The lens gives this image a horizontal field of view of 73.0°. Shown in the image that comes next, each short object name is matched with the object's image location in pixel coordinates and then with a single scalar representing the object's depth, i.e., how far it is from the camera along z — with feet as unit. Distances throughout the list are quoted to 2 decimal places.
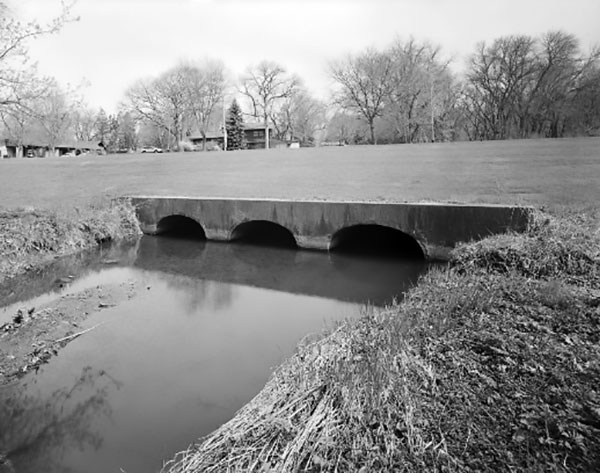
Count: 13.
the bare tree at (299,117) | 214.69
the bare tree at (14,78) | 33.14
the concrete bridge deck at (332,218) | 34.40
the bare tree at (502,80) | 144.97
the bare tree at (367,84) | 150.00
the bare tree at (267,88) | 206.59
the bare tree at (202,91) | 187.83
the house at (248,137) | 215.51
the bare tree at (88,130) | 255.29
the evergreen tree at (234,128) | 174.70
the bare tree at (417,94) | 143.74
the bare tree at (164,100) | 185.26
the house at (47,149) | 191.50
